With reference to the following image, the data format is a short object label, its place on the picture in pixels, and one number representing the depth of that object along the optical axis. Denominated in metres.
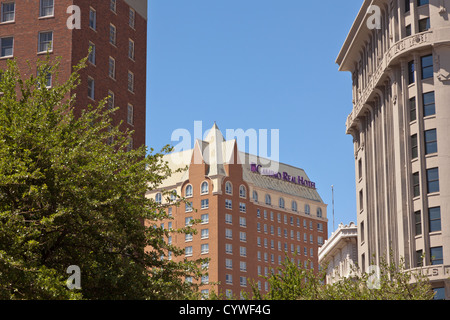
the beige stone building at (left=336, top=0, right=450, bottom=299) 64.56
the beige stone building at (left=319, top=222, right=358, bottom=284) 94.88
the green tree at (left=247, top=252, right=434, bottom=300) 36.53
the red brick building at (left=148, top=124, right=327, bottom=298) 167.88
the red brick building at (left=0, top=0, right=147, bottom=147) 74.38
